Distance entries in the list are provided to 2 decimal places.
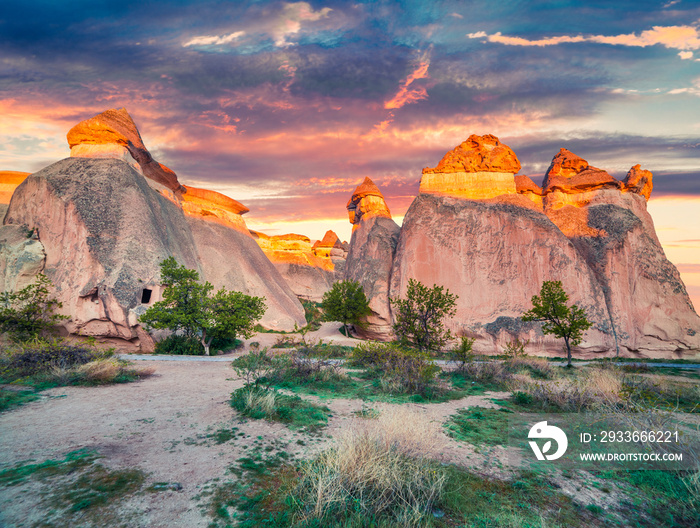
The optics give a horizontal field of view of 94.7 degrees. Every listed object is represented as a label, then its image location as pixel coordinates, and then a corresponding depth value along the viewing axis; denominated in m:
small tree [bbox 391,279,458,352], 14.83
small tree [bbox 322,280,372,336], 23.08
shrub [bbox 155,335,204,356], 14.60
